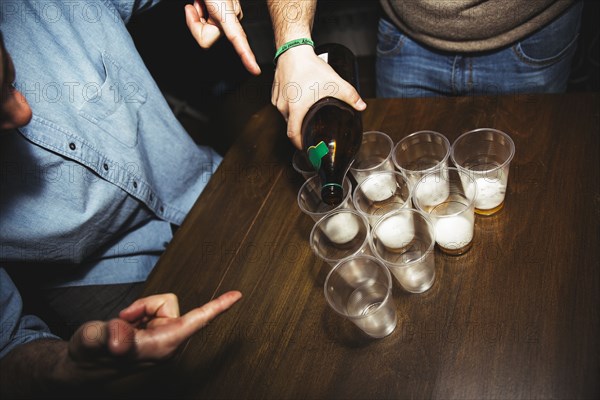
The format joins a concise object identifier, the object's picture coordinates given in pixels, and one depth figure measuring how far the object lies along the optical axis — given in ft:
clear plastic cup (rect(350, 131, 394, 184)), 3.95
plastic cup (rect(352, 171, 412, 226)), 3.45
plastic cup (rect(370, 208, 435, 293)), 3.02
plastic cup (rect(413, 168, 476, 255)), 3.17
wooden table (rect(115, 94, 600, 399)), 2.76
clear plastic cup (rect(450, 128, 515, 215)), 3.33
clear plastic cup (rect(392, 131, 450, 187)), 3.70
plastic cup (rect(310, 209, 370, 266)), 3.46
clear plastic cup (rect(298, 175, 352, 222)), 3.60
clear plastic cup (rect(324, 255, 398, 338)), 2.92
